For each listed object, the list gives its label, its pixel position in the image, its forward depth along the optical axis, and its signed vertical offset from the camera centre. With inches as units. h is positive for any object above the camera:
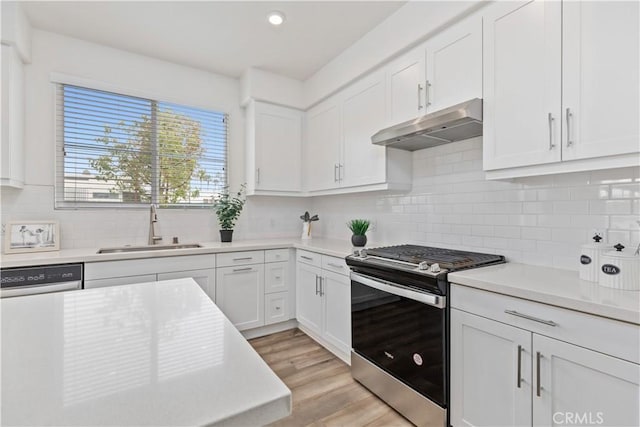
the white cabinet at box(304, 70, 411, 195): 100.6 +24.7
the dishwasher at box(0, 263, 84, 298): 79.7 -17.9
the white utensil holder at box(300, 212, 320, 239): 139.3 -6.4
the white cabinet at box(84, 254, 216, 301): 90.7 -18.5
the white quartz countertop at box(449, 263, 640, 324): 43.7 -12.8
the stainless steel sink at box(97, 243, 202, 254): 106.9 -13.0
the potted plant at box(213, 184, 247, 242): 126.6 -0.4
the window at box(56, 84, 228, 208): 109.1 +23.4
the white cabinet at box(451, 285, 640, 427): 43.5 -25.2
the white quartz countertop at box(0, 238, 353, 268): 83.9 -12.5
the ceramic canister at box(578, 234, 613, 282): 55.0 -8.5
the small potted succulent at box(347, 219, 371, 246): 109.9 -7.5
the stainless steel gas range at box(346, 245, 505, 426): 64.8 -26.5
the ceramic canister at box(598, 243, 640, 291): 49.9 -9.4
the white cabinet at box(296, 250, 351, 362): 96.3 -30.7
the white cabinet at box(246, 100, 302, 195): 132.0 +27.3
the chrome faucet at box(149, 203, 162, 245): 117.3 -5.7
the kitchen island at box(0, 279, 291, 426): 20.9 -13.2
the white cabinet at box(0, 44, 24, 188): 89.5 +27.6
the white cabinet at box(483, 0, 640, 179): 51.9 +23.7
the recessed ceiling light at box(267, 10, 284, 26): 94.2 +59.8
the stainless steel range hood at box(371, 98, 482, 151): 71.0 +21.1
